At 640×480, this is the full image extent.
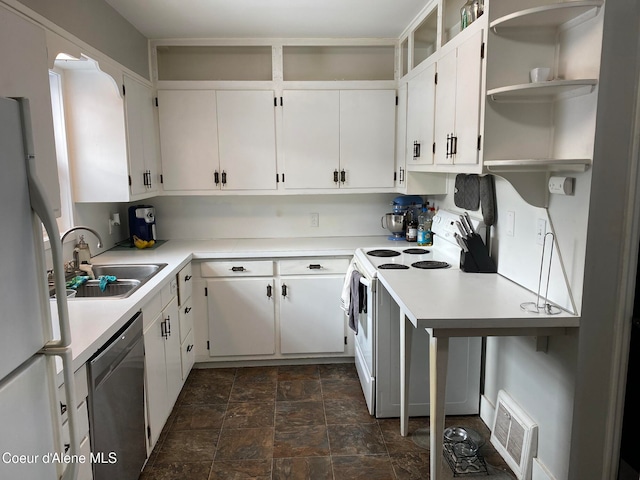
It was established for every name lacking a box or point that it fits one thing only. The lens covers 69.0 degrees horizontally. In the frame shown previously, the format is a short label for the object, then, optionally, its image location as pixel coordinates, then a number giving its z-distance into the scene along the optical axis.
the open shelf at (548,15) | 1.66
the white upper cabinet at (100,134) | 2.85
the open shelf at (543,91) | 1.70
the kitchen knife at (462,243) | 2.56
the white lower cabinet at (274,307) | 3.38
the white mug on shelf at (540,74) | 1.87
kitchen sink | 2.88
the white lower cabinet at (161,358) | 2.35
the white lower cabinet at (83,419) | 1.57
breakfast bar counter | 1.84
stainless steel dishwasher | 1.71
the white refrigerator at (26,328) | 0.98
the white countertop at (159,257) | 1.76
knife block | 2.54
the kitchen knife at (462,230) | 2.61
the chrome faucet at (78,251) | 2.78
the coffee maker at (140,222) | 3.55
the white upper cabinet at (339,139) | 3.53
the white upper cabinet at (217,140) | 3.48
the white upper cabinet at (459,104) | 2.11
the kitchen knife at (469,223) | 2.61
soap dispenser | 2.79
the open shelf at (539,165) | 1.76
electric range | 2.70
